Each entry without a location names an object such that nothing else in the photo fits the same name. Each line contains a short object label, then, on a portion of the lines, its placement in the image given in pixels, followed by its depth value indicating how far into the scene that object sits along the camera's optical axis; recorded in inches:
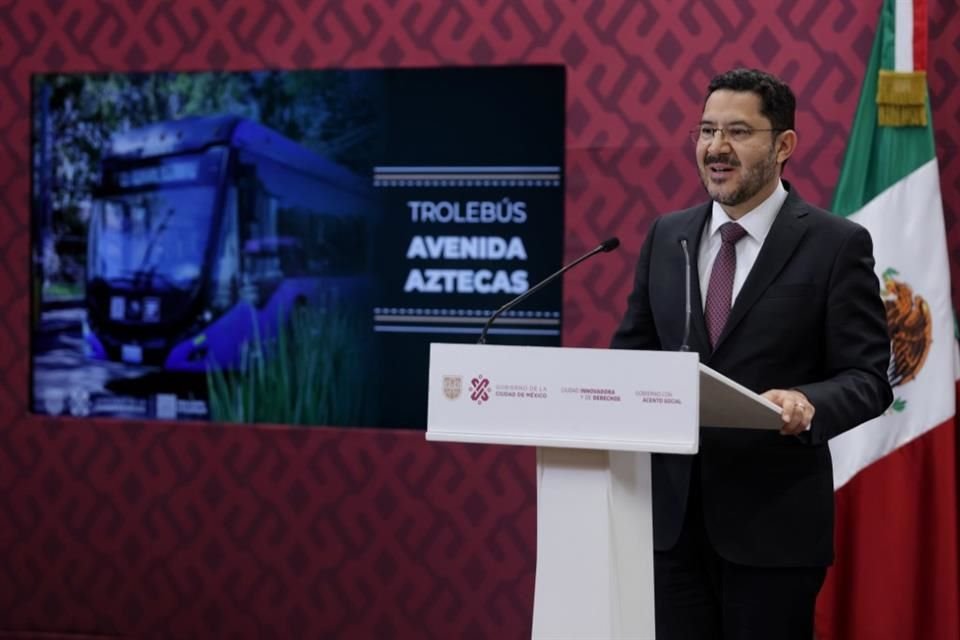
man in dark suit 178.7
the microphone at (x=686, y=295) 162.2
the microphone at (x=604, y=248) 170.9
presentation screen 327.9
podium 152.0
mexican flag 284.7
